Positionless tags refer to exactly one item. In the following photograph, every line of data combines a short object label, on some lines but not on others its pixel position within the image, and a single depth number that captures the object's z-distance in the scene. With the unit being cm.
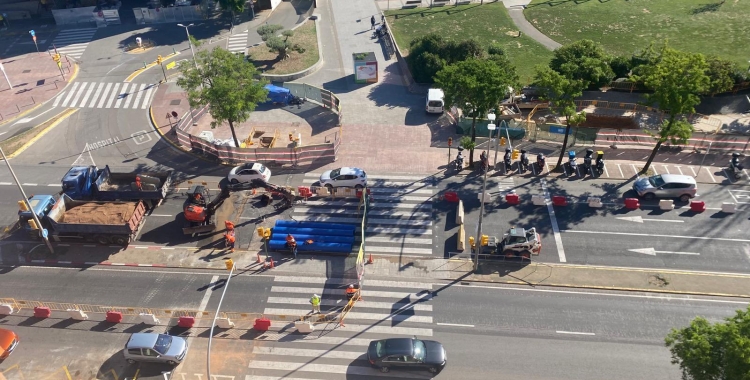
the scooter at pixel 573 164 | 4603
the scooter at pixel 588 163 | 4572
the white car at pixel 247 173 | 4497
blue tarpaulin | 5778
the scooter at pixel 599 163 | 4559
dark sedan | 2986
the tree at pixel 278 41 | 6444
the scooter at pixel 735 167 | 4425
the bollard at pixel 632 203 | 4159
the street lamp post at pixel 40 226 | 3779
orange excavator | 4031
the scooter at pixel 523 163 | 4625
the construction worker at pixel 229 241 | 3934
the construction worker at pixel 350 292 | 3491
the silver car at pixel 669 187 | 4159
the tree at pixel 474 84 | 4191
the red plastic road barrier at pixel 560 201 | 4225
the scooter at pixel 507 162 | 4666
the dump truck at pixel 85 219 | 3884
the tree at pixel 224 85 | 4538
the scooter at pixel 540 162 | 4606
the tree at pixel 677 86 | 3978
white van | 5391
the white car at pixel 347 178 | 4388
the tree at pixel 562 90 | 4134
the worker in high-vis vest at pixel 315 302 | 3309
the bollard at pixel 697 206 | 4097
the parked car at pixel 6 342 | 3191
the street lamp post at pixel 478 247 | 3437
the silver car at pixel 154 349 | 3089
